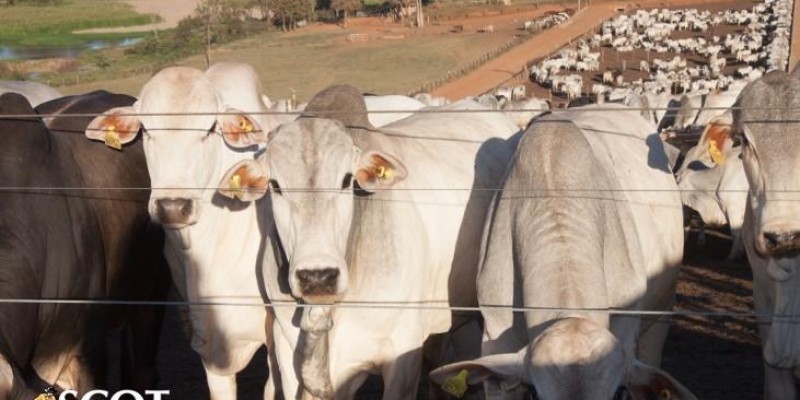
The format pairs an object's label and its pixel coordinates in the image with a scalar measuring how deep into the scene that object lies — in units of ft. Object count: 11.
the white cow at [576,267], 18.81
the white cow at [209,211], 26.30
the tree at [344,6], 250.78
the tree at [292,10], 244.63
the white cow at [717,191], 50.21
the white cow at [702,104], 64.69
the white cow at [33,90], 38.40
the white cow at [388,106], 33.86
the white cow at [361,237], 23.35
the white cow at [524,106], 49.73
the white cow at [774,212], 23.95
